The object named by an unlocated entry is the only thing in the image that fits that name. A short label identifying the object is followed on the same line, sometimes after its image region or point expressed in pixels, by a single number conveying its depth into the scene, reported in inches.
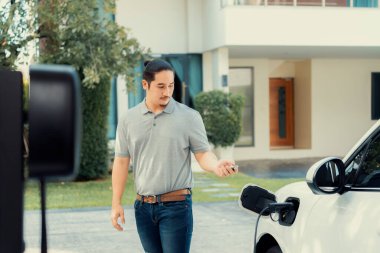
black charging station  47.9
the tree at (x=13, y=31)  458.3
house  642.2
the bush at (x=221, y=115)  647.1
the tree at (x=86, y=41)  480.1
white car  106.8
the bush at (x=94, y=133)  546.5
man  150.8
